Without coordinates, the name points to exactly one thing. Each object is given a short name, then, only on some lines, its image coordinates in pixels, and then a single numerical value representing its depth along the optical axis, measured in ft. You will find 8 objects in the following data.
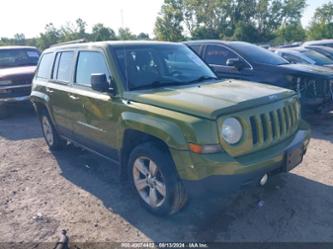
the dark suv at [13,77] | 29.86
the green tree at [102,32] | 159.06
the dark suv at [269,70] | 22.13
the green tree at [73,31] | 160.39
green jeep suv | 10.26
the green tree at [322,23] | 151.64
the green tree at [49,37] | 167.02
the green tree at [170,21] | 192.75
